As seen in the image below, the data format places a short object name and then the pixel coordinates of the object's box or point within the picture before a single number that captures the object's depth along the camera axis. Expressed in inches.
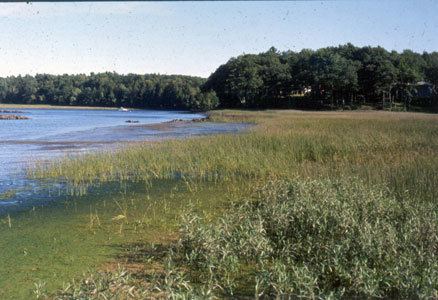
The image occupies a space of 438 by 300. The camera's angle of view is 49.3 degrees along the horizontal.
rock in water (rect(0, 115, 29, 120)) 2858.5
